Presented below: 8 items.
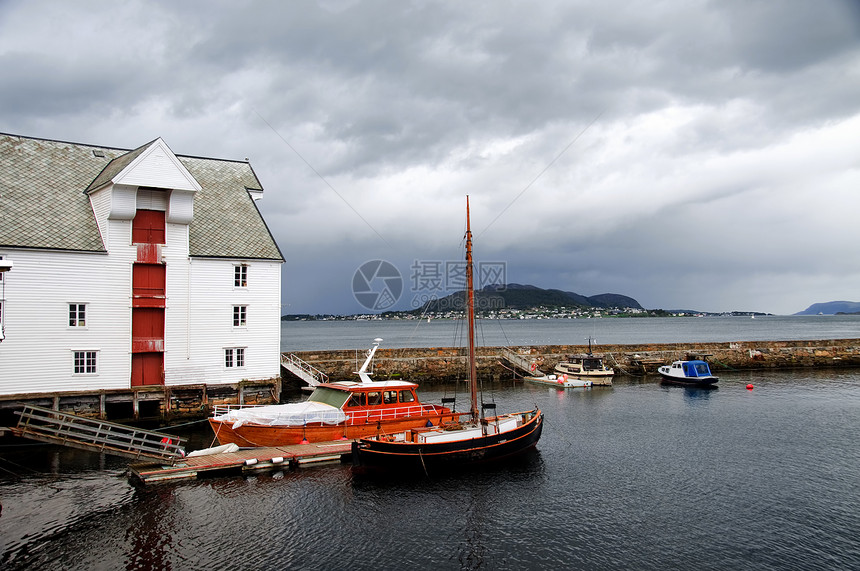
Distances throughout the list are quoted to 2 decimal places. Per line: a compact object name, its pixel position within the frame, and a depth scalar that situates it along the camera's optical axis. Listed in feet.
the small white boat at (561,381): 178.19
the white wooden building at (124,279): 105.29
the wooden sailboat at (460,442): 85.30
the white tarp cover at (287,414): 92.53
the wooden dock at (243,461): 79.15
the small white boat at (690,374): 176.42
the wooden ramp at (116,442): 79.05
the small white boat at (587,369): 183.52
